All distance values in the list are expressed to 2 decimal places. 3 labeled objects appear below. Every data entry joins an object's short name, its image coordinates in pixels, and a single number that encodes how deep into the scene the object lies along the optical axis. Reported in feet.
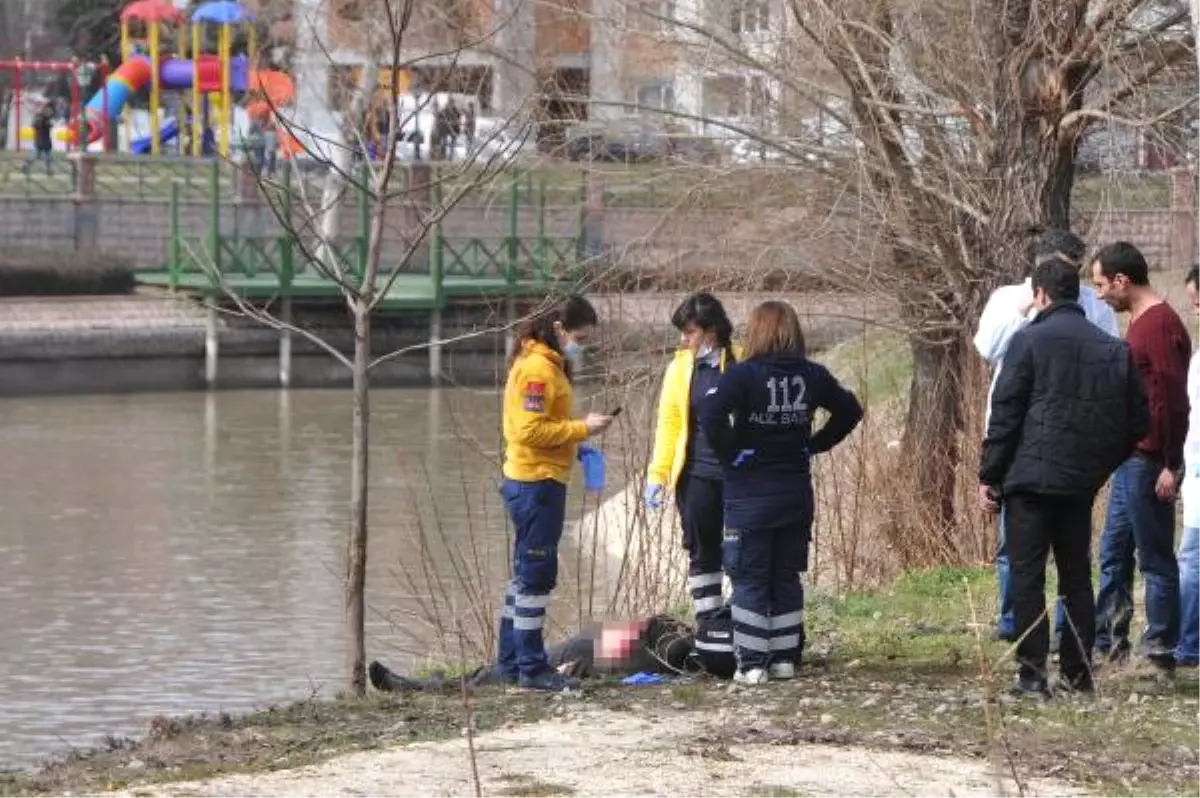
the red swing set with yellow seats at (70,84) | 300.61
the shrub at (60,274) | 254.27
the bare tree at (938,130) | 86.74
